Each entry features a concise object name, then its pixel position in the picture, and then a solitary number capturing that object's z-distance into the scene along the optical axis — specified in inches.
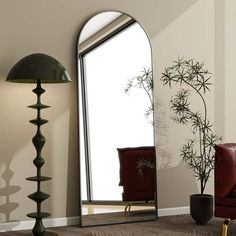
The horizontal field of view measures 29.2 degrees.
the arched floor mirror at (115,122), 163.8
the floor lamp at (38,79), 137.6
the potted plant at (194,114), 173.0
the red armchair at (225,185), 143.6
